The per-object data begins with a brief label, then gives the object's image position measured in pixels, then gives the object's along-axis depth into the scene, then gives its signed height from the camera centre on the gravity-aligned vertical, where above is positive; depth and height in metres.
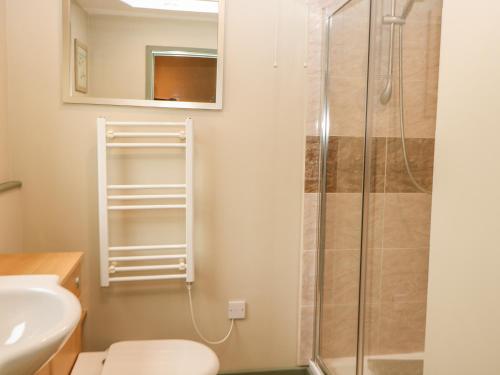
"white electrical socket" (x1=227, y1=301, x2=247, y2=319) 2.19 -0.76
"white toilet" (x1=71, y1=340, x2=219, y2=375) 1.62 -0.78
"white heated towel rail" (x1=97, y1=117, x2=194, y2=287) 1.95 -0.22
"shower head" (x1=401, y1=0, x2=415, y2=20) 1.48 +0.53
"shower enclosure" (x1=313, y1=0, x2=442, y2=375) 1.47 -0.07
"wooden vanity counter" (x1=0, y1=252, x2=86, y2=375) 1.47 -0.40
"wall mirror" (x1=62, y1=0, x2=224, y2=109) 1.96 +0.49
